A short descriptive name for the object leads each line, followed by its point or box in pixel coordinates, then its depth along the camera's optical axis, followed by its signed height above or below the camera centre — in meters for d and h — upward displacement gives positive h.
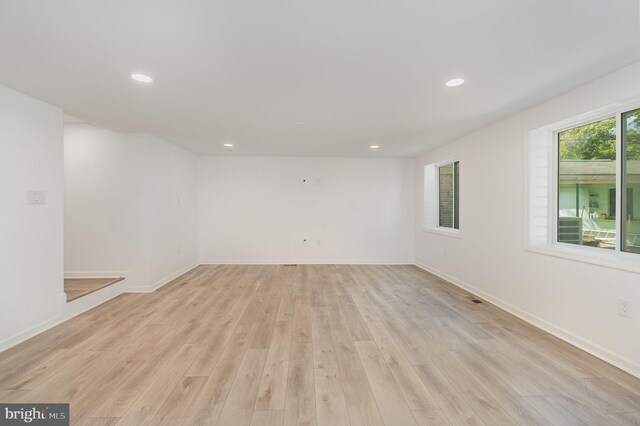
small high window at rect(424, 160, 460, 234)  4.88 +0.27
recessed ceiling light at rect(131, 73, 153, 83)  2.25 +1.10
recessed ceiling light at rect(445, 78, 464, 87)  2.34 +1.11
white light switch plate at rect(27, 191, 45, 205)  2.67 +0.12
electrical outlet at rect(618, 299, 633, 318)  2.09 -0.75
